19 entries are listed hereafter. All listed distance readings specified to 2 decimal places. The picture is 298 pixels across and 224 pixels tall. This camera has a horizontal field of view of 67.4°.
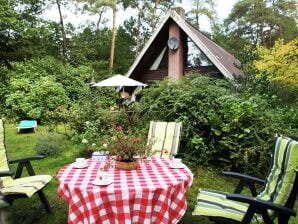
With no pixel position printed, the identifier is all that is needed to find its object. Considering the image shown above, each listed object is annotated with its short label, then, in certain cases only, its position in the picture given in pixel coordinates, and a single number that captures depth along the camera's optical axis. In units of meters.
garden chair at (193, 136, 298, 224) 1.85
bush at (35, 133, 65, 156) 4.94
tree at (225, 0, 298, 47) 16.85
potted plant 2.31
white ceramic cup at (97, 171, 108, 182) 1.98
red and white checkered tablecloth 1.85
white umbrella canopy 7.55
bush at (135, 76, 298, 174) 3.94
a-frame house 7.93
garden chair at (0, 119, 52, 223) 2.37
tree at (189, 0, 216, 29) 16.82
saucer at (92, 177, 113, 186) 1.94
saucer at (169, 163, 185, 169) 2.39
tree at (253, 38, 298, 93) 8.46
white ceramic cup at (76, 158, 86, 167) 2.45
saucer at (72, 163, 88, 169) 2.41
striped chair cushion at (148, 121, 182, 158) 3.56
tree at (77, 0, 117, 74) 13.76
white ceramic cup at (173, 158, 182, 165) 2.44
